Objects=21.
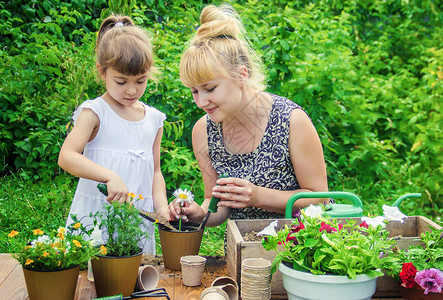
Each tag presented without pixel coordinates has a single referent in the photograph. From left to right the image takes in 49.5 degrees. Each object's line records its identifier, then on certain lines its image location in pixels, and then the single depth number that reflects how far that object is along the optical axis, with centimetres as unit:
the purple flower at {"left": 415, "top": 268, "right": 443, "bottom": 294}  107
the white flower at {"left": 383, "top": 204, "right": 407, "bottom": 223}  123
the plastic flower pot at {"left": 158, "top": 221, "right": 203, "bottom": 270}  137
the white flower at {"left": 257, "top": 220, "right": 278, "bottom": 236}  115
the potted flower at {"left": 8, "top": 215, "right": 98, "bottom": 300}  106
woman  167
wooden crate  121
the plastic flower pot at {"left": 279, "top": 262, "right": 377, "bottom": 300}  104
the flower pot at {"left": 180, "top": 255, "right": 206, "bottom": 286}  128
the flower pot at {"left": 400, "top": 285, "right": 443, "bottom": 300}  108
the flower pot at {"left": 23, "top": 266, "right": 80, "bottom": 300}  106
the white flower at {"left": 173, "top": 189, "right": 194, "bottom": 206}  151
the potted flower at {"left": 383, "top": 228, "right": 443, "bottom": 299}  108
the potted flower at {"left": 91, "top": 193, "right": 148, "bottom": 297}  115
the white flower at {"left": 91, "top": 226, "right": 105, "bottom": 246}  123
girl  174
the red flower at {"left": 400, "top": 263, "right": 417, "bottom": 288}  110
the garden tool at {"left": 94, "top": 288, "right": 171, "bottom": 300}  118
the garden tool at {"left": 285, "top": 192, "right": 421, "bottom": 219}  134
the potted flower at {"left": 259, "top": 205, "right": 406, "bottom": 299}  105
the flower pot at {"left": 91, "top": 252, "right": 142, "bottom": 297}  115
